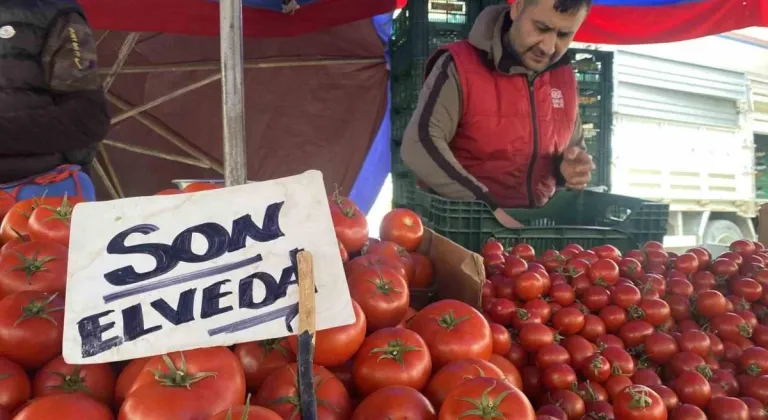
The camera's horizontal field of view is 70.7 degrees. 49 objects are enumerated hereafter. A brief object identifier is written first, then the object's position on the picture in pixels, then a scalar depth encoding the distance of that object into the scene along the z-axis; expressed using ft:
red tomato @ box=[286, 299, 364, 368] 3.13
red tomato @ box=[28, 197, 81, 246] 3.84
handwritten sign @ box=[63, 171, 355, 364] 2.75
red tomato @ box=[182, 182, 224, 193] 4.52
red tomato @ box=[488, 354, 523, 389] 3.86
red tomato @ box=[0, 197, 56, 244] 4.07
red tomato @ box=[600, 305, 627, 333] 5.33
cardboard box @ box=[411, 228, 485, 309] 4.43
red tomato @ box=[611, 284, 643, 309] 5.37
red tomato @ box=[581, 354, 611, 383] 4.52
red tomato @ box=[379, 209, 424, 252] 5.35
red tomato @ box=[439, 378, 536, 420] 2.54
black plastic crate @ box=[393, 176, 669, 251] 7.02
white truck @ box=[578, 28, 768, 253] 25.52
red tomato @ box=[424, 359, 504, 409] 3.06
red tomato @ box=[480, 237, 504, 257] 6.21
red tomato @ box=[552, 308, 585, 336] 5.13
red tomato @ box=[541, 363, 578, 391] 4.39
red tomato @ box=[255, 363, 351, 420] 2.69
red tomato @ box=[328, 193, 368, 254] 4.46
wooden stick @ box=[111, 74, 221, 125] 12.57
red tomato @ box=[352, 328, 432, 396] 3.10
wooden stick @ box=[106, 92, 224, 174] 13.17
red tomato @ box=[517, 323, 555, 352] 4.78
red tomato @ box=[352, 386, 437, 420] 2.72
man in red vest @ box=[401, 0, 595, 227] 8.02
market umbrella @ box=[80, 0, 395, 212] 13.25
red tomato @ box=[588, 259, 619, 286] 5.65
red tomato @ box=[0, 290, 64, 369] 2.93
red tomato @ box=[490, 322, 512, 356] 4.26
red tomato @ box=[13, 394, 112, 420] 2.33
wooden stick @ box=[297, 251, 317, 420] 2.49
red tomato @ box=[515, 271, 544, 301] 5.26
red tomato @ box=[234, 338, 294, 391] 3.12
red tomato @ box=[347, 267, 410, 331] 3.62
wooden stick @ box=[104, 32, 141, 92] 12.17
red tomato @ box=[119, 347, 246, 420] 2.32
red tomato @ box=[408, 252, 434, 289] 5.03
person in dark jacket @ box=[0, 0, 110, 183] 6.89
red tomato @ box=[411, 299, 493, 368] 3.42
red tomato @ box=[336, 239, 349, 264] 4.12
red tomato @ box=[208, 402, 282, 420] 2.22
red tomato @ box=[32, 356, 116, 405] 2.81
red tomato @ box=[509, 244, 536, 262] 6.40
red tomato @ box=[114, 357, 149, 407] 2.81
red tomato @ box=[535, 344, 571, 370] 4.59
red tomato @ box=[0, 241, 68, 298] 3.32
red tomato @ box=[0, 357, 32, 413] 2.73
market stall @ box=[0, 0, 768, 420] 2.69
